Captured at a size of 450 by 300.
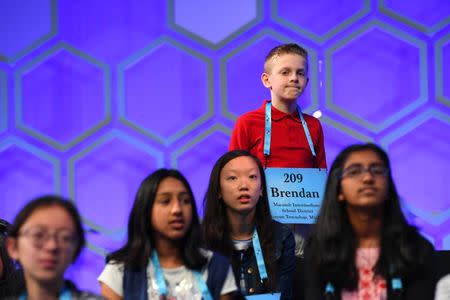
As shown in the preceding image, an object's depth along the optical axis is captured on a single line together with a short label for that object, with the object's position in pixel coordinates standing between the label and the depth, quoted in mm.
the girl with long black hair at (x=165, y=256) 5062
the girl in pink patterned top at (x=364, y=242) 4893
